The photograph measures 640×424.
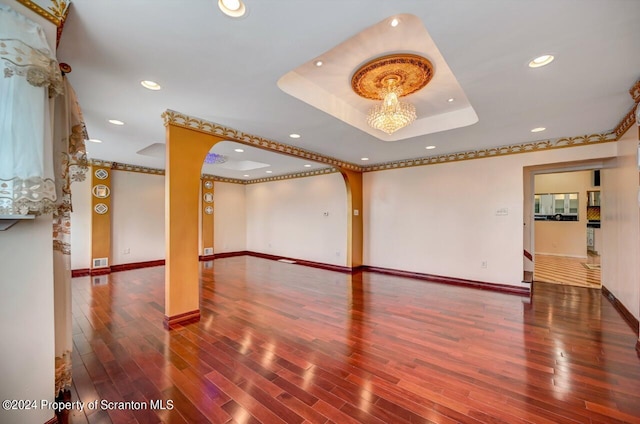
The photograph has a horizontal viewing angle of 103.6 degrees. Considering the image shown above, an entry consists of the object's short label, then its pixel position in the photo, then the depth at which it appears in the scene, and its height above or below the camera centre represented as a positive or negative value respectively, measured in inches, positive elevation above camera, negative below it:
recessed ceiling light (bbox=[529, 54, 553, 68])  78.4 +48.2
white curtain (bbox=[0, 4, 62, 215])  49.2 +20.4
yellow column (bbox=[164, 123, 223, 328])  121.0 -3.8
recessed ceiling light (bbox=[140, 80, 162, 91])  94.2 +48.9
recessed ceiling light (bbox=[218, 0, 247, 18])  58.6 +48.9
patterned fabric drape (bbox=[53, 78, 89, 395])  67.6 -0.2
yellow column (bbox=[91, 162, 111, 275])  226.7 -4.6
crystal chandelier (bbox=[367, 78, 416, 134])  106.8 +43.9
